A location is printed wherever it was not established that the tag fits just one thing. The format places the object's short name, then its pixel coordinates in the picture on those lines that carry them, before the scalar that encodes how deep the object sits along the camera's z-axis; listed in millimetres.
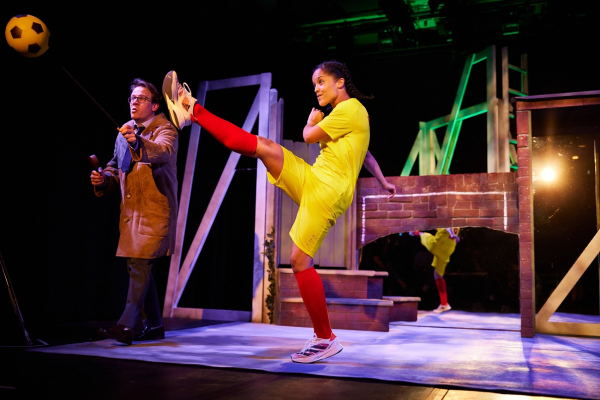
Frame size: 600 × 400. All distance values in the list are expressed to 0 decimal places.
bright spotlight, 6539
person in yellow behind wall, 7129
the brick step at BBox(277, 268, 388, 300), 5363
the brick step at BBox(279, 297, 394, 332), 4895
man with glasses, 3500
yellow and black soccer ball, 3246
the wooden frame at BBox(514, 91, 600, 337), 4602
